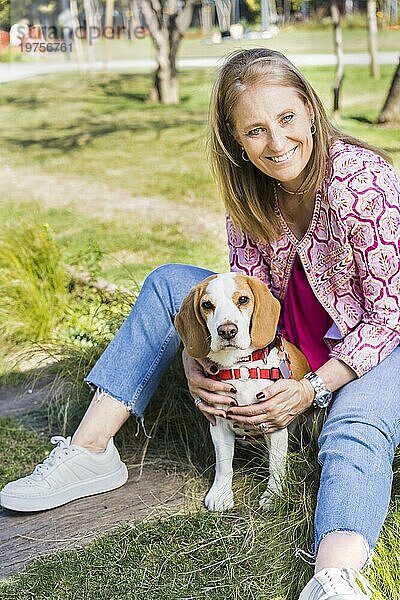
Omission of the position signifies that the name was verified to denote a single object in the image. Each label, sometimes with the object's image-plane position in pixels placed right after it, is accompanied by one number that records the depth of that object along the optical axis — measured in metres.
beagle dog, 2.42
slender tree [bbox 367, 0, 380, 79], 6.25
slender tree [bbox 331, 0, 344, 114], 6.46
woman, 2.21
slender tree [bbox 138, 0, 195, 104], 7.06
